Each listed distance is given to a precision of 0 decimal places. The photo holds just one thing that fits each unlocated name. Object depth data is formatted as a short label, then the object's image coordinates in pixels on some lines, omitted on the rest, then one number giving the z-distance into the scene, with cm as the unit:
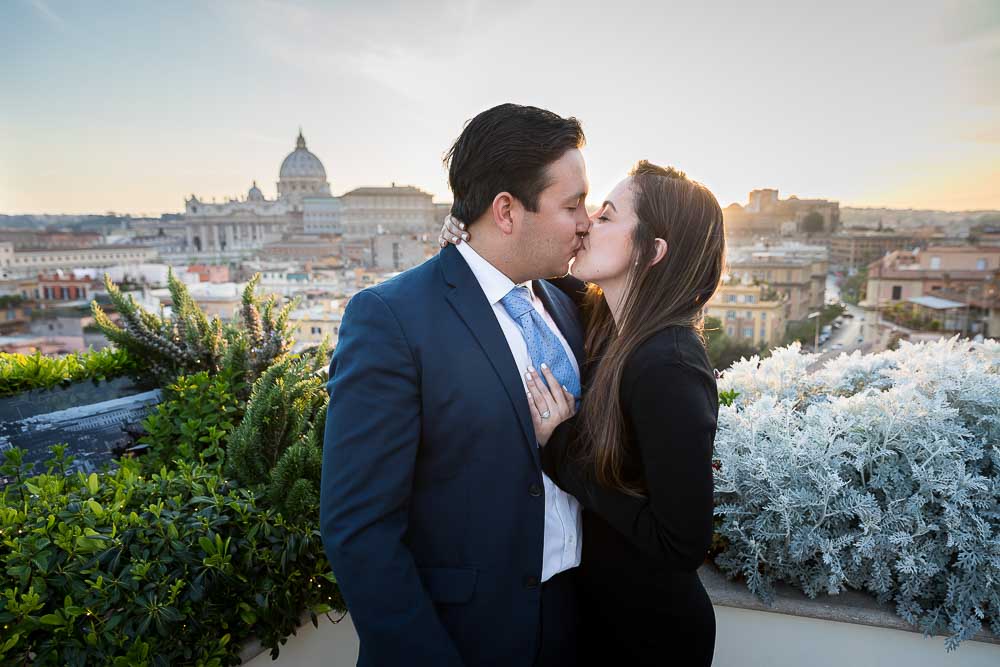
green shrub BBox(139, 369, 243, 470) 209
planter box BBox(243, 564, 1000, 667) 165
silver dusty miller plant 165
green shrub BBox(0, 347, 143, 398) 242
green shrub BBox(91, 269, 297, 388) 256
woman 108
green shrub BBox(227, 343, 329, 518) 158
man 105
